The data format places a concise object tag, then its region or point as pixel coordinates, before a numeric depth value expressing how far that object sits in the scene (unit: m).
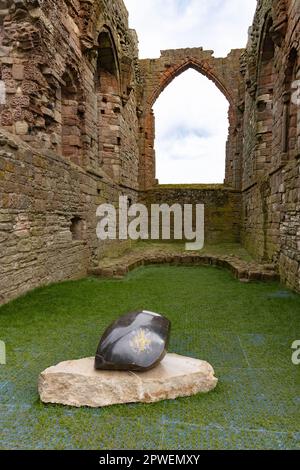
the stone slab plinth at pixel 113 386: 2.19
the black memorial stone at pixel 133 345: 2.28
